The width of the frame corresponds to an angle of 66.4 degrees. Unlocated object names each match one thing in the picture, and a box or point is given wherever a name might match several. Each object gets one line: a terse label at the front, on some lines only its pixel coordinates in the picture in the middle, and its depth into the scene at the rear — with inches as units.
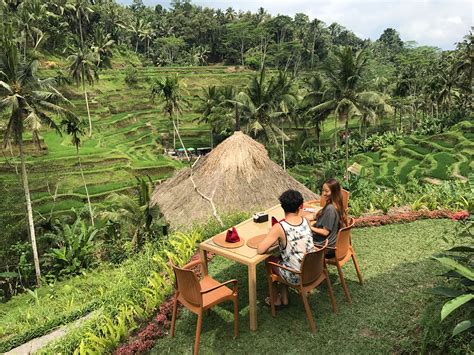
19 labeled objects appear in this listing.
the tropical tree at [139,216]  376.2
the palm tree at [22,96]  498.6
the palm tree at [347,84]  745.6
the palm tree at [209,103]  1337.4
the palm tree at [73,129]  685.3
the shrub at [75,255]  414.3
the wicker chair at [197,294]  142.9
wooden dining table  158.6
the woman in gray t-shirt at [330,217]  178.1
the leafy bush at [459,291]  107.5
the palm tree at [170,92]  850.5
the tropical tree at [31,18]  1561.3
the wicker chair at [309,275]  151.0
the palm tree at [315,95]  928.9
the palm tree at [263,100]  866.1
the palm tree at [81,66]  1310.3
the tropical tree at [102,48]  1912.0
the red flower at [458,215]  275.4
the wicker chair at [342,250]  173.0
